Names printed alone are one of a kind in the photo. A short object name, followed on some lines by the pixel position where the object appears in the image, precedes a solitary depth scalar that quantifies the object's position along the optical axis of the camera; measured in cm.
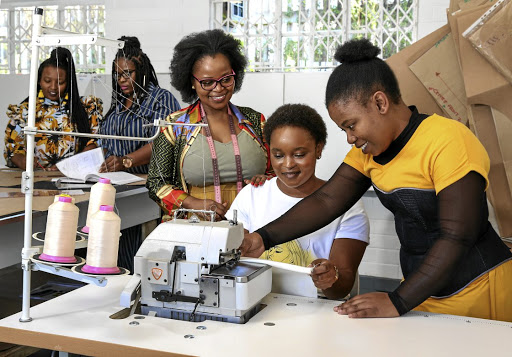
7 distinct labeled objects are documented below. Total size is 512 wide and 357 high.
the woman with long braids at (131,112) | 350
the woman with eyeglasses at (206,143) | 248
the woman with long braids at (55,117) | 357
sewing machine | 154
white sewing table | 137
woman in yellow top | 147
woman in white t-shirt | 201
